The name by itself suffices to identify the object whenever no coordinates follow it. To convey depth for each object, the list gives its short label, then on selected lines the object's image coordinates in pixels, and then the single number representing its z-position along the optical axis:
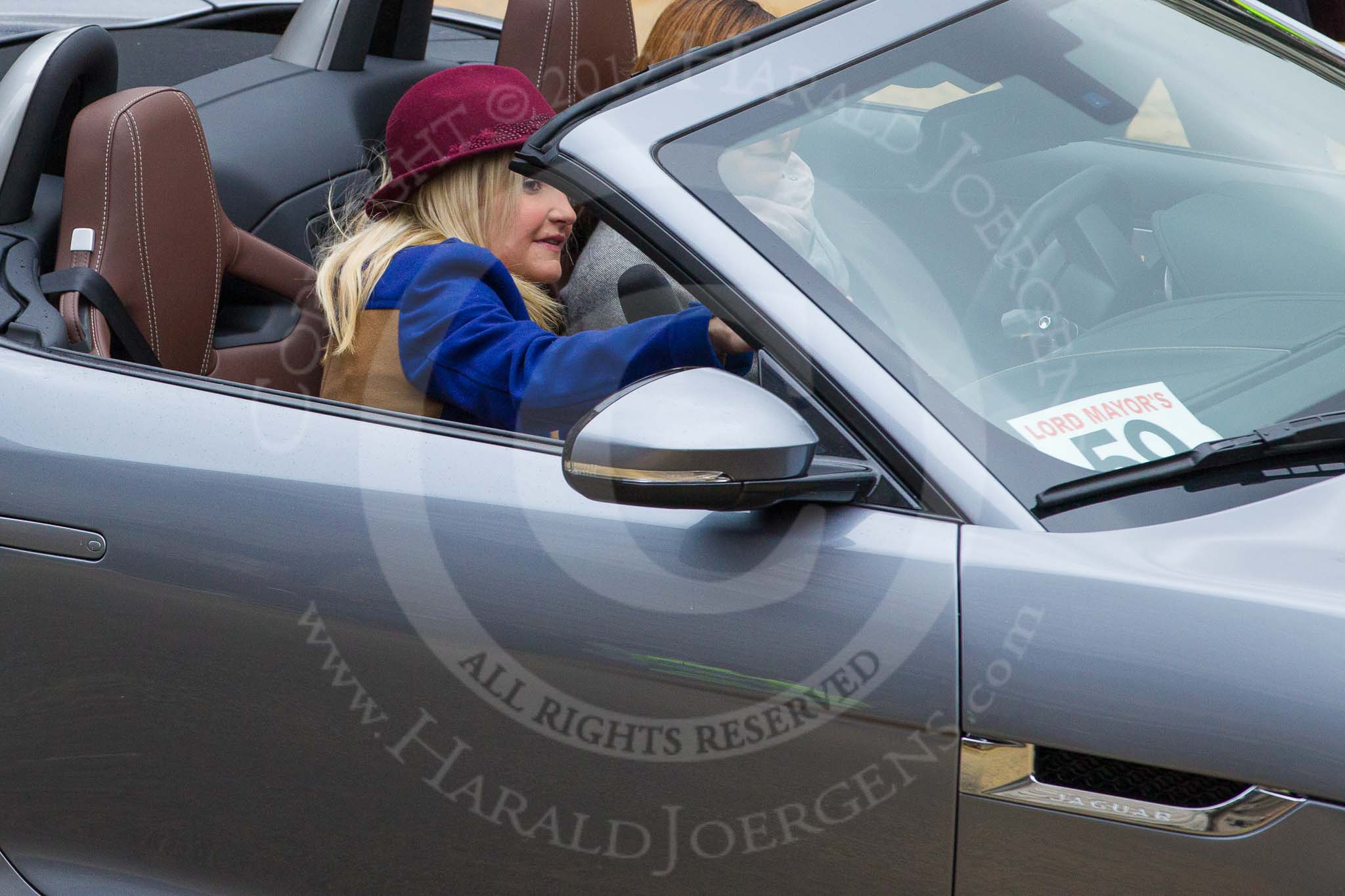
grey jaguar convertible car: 11.71
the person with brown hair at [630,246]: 12.55
